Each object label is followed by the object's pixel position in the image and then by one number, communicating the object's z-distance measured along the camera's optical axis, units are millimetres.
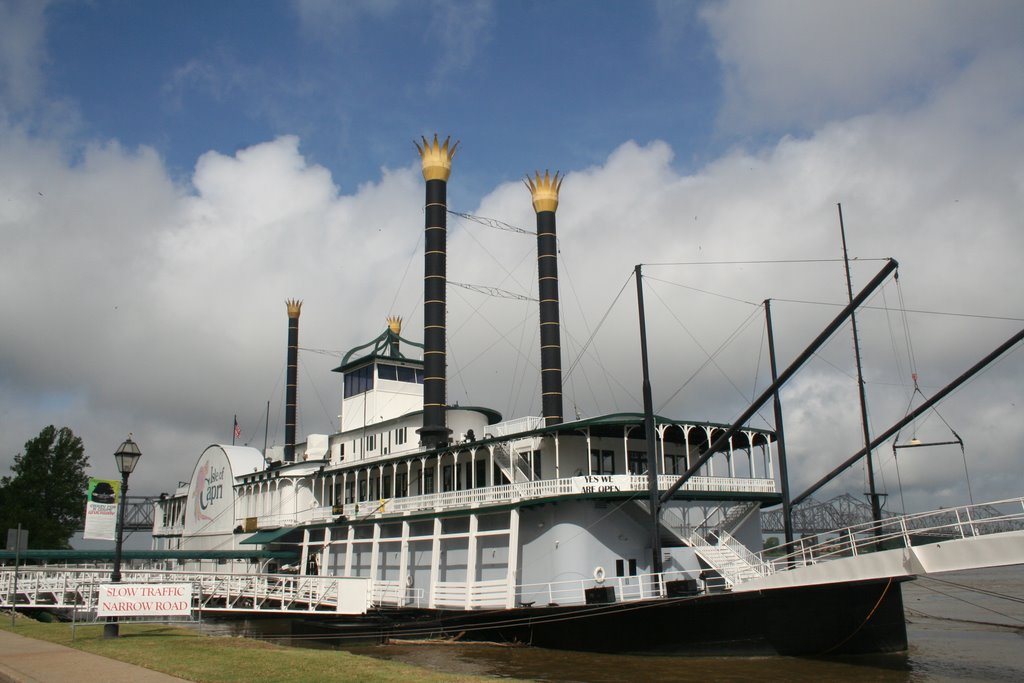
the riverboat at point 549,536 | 22203
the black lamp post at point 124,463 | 19641
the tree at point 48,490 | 60906
